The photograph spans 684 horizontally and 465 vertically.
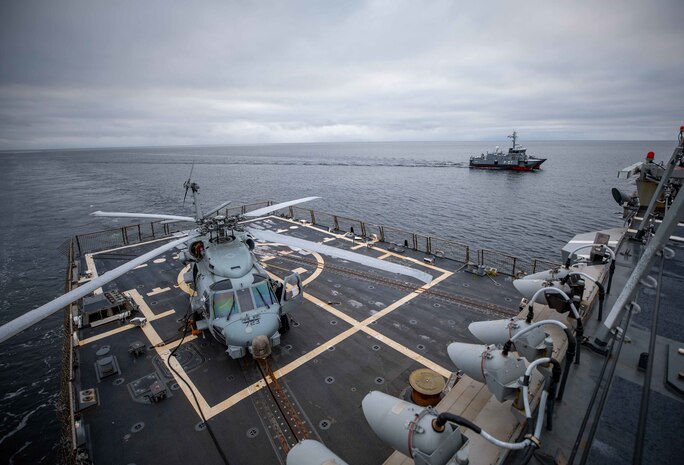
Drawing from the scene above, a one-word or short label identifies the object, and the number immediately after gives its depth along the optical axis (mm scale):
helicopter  11062
